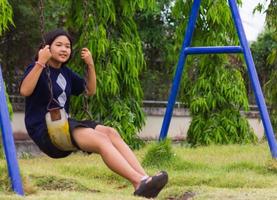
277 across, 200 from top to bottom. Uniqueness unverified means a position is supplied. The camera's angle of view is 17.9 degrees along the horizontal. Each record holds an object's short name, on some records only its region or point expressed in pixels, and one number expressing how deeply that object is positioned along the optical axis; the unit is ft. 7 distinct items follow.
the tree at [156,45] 74.65
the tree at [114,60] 42.04
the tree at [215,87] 44.93
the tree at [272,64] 46.29
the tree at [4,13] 35.99
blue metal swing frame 25.98
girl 19.52
